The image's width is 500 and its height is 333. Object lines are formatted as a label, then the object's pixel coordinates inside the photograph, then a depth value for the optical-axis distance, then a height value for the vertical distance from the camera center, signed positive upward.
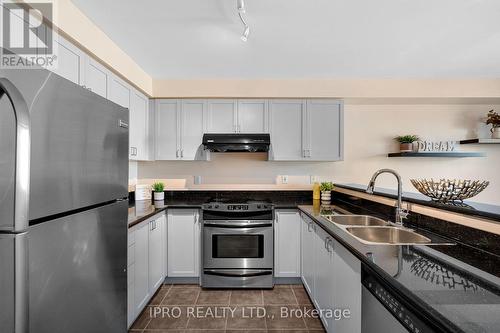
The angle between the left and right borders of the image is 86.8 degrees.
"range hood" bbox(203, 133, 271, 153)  3.16 +0.32
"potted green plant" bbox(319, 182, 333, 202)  3.32 -0.28
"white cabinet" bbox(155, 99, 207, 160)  3.35 +0.48
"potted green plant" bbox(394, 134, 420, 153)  3.52 +0.36
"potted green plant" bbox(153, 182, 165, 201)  3.35 -0.30
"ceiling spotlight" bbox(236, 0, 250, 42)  1.73 +1.07
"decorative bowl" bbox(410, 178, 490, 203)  1.58 -0.13
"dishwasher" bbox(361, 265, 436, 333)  0.97 -0.59
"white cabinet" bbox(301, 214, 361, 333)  1.47 -0.76
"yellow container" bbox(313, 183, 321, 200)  3.44 -0.31
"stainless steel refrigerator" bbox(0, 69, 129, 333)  0.77 -0.14
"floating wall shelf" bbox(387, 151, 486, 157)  3.48 +0.20
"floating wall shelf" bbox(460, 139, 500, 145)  3.40 +0.37
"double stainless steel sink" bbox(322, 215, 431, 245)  1.66 -0.44
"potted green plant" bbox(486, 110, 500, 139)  3.45 +0.61
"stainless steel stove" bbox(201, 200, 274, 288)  2.89 -0.85
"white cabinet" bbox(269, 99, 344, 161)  3.35 +0.51
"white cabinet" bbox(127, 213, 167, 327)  2.09 -0.85
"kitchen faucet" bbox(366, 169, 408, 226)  1.83 -0.29
